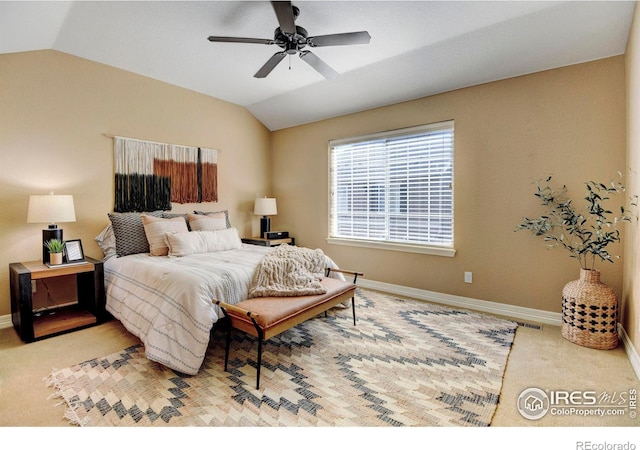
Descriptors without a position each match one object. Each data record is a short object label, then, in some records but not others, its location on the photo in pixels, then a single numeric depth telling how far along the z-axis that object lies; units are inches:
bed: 83.0
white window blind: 142.7
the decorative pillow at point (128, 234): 129.3
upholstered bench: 79.0
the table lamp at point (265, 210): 189.5
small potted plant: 111.3
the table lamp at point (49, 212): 109.4
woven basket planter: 94.2
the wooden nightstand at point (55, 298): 101.9
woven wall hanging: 143.7
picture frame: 117.6
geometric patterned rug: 66.3
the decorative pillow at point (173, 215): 147.3
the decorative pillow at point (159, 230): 128.7
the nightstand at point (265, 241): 179.2
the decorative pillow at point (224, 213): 161.3
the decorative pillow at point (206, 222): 148.1
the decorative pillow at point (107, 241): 132.1
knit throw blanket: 96.9
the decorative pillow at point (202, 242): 125.5
